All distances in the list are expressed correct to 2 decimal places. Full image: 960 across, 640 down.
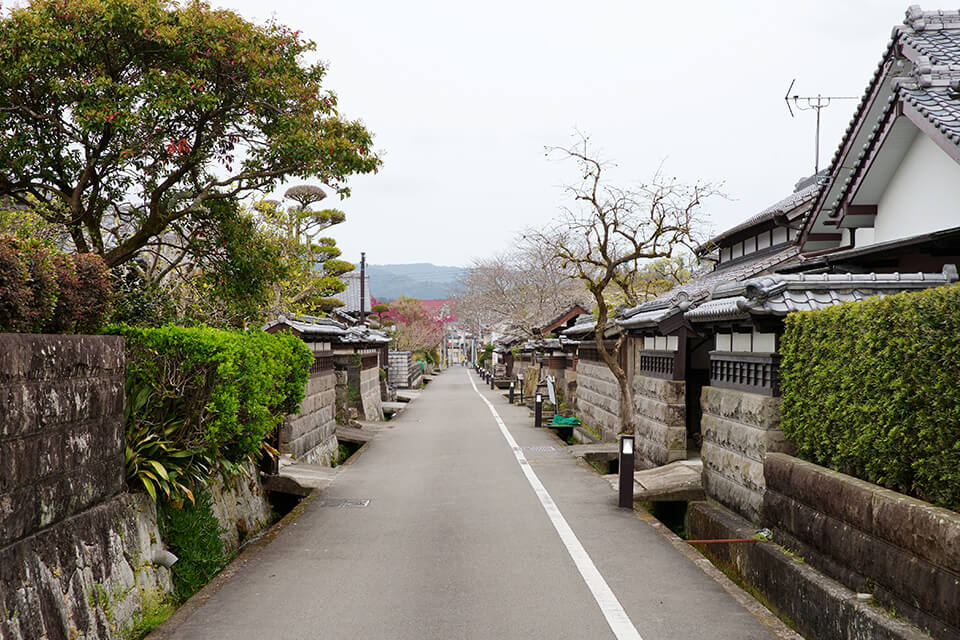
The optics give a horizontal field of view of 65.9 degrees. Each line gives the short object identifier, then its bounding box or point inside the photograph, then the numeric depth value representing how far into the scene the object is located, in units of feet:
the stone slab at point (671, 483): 36.78
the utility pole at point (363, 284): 150.20
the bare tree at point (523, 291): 156.35
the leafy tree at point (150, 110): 32.71
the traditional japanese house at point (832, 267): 29.60
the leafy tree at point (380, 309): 249.14
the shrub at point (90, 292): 23.20
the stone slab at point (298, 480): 41.42
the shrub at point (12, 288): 18.84
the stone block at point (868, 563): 16.98
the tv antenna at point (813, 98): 62.40
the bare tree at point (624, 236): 60.70
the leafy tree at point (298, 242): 73.31
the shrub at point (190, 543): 26.86
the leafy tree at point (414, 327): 245.24
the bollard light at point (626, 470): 37.40
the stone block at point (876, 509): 17.03
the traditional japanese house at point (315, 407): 49.23
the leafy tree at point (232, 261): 40.60
